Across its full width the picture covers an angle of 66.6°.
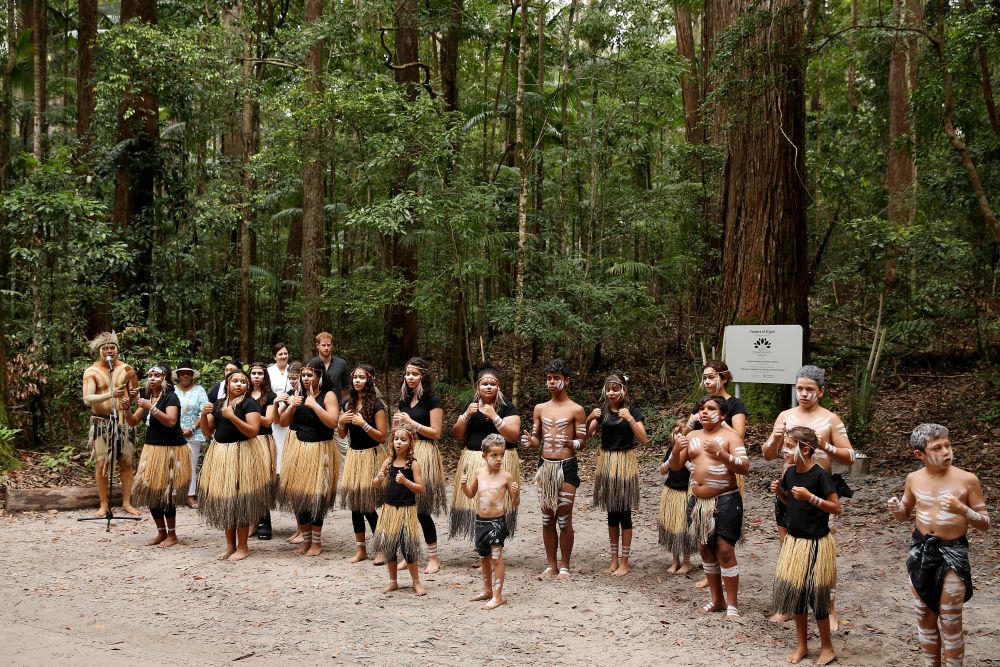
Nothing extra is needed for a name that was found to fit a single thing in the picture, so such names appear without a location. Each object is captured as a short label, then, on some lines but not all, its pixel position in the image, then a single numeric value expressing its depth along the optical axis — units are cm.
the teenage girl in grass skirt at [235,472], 643
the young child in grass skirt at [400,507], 550
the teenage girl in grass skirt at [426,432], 618
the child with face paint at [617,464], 599
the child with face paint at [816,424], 454
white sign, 747
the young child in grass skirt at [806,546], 423
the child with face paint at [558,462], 585
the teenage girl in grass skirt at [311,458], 663
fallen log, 832
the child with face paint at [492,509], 527
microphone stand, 762
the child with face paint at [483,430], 586
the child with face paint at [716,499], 489
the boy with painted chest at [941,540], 378
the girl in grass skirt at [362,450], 629
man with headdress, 788
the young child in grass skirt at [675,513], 580
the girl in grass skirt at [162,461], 682
